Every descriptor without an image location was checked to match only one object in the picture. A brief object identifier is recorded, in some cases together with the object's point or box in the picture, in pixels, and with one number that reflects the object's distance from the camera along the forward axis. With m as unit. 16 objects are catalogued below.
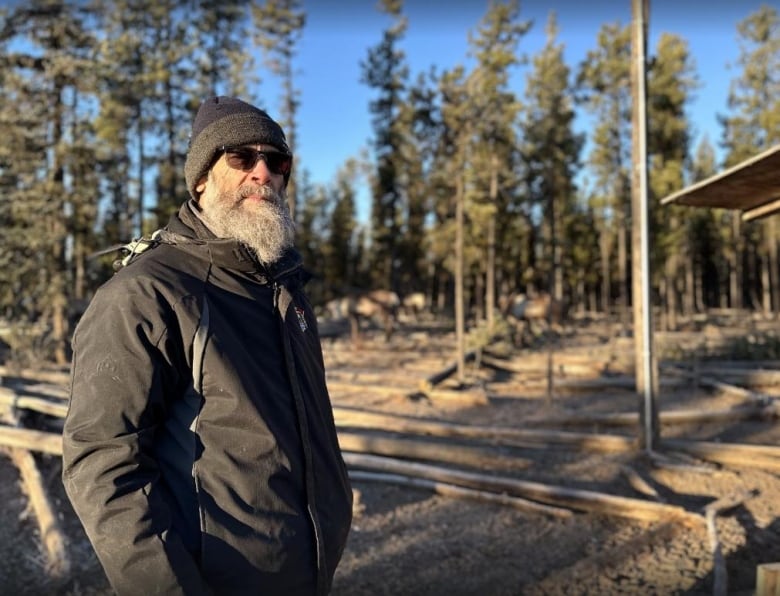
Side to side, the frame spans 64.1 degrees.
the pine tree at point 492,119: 16.19
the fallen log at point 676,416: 8.95
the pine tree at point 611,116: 26.12
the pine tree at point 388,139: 33.09
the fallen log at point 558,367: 13.51
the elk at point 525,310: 21.34
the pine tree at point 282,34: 27.39
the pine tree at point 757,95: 28.06
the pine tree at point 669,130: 26.38
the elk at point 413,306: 30.02
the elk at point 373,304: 20.98
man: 1.58
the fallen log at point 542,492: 5.58
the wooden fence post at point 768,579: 2.64
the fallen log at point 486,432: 7.77
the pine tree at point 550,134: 24.28
